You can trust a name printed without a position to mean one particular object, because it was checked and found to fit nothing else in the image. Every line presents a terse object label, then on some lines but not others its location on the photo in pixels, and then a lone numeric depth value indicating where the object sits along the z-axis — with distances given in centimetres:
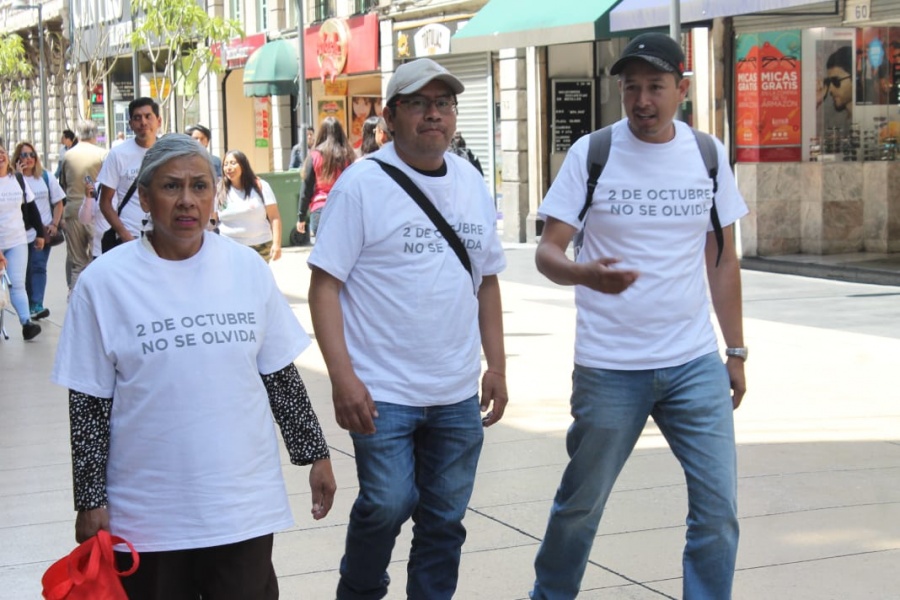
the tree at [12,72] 5100
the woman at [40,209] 1380
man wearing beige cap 418
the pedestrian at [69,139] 2732
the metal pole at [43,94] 4581
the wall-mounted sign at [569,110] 2144
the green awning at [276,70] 3070
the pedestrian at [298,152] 2566
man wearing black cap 423
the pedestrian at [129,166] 917
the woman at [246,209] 1023
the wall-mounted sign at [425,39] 2369
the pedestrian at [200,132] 1176
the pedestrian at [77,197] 1411
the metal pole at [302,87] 2489
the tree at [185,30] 3138
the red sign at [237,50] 3384
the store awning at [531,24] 1730
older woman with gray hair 339
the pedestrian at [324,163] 1345
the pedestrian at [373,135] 1175
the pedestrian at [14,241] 1240
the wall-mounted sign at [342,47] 2698
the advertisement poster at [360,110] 3023
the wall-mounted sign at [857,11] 1562
